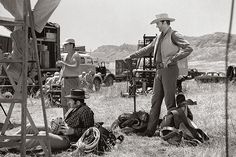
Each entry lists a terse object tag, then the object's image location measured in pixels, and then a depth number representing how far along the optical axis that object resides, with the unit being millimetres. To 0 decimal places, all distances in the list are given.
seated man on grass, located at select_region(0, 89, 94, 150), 5130
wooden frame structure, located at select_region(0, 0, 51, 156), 3314
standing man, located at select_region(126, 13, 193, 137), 5955
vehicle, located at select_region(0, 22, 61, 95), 16000
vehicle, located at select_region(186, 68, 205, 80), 23772
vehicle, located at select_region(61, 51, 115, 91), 17641
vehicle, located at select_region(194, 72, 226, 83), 20406
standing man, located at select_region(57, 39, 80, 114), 7181
